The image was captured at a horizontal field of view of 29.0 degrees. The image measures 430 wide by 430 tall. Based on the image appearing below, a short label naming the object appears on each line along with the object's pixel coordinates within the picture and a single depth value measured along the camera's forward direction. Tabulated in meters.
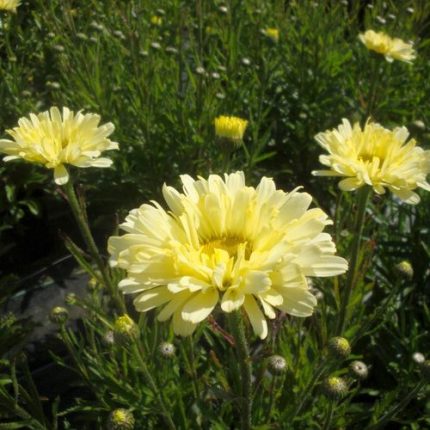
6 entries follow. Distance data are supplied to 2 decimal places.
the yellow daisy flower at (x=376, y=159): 0.47
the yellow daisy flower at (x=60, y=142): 0.49
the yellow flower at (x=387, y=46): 0.72
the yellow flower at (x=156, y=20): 0.85
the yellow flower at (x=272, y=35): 0.71
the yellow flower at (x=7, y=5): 0.67
